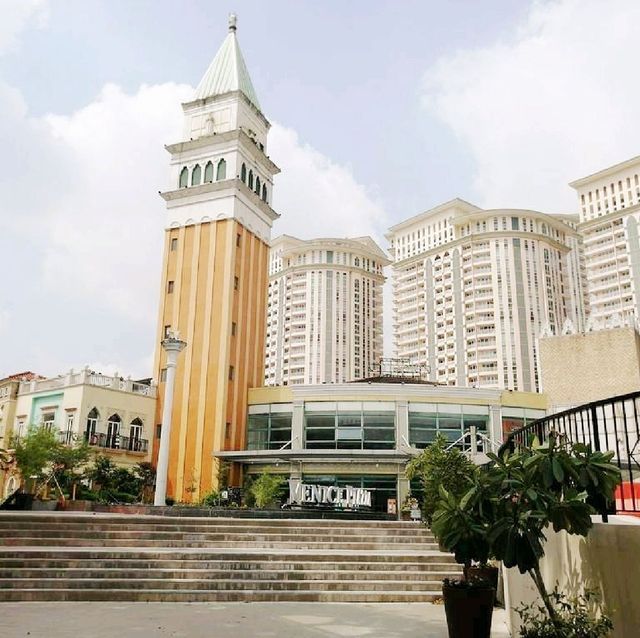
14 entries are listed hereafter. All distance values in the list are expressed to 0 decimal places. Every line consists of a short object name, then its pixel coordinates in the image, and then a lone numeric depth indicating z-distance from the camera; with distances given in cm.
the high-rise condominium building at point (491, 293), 8762
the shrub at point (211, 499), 3034
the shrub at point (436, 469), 1552
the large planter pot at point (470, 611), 653
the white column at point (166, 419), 2622
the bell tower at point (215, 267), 3609
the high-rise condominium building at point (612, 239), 8719
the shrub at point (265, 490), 2894
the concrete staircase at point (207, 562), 1041
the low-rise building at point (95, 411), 3331
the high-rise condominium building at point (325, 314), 10138
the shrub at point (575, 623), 475
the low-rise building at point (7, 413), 3450
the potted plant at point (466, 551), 602
